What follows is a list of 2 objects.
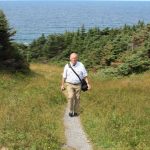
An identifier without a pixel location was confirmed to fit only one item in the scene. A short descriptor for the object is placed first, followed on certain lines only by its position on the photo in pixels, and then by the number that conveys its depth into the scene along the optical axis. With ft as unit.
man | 35.80
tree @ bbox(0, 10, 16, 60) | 61.78
